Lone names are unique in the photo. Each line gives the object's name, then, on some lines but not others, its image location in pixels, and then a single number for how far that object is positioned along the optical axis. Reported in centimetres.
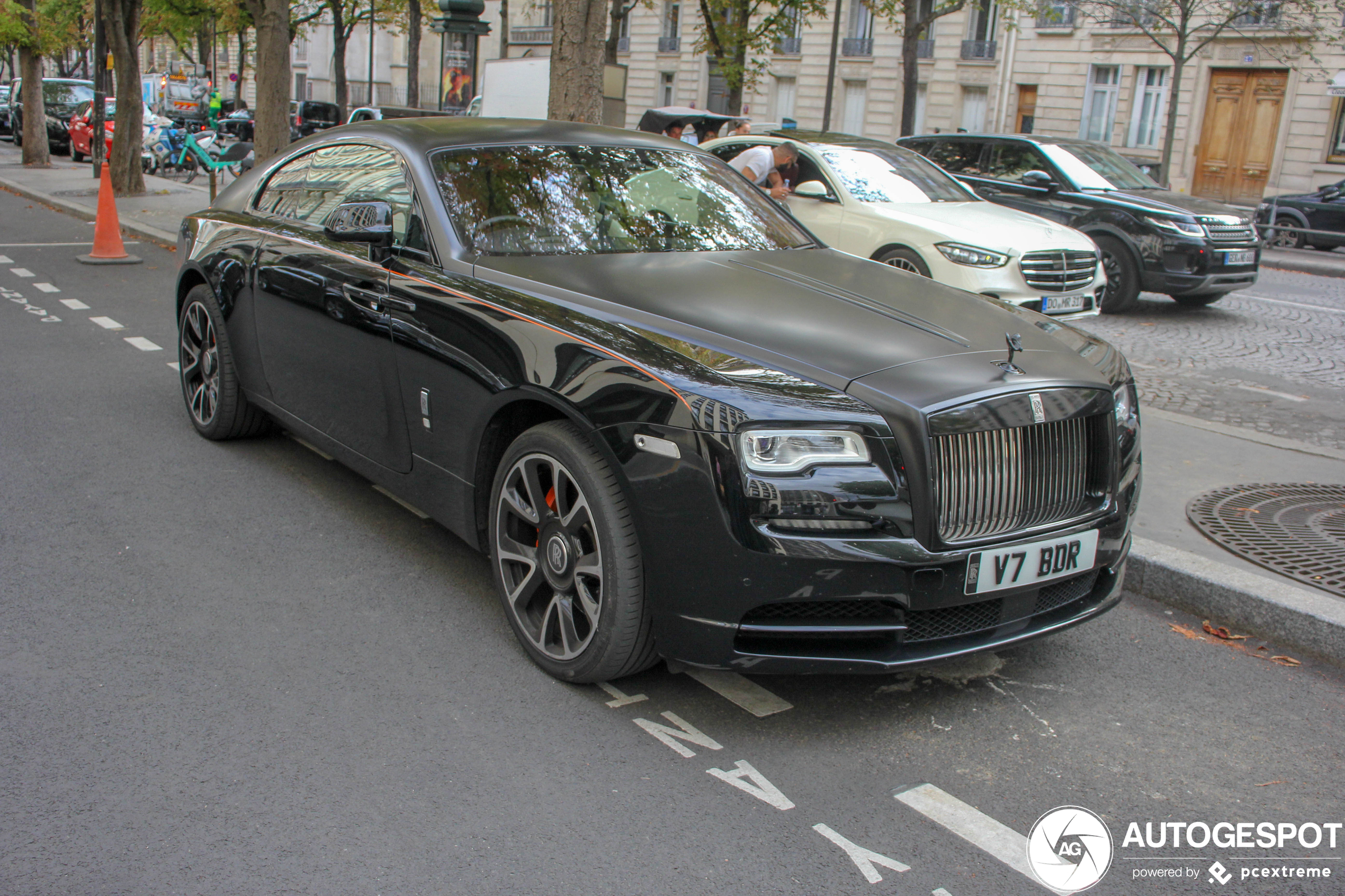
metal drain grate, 441
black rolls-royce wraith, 288
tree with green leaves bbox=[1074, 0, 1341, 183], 2416
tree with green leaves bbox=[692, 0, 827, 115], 2548
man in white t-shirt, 983
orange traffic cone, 1156
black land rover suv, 1104
